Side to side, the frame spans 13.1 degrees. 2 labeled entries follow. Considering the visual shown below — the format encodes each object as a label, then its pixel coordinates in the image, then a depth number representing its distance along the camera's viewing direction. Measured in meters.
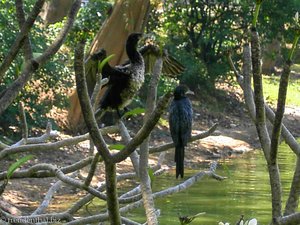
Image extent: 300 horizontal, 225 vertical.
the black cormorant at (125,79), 8.78
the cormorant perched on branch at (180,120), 9.20
